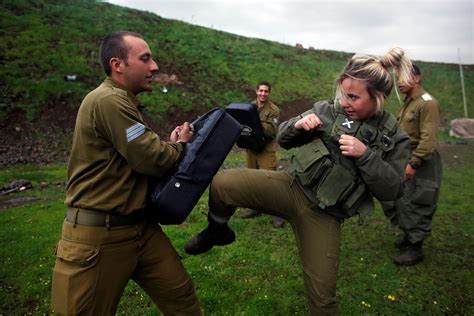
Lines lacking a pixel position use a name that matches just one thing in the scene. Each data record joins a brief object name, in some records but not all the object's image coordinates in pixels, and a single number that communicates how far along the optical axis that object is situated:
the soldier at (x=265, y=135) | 7.98
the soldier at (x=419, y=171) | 5.46
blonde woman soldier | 3.07
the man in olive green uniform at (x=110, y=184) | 2.53
